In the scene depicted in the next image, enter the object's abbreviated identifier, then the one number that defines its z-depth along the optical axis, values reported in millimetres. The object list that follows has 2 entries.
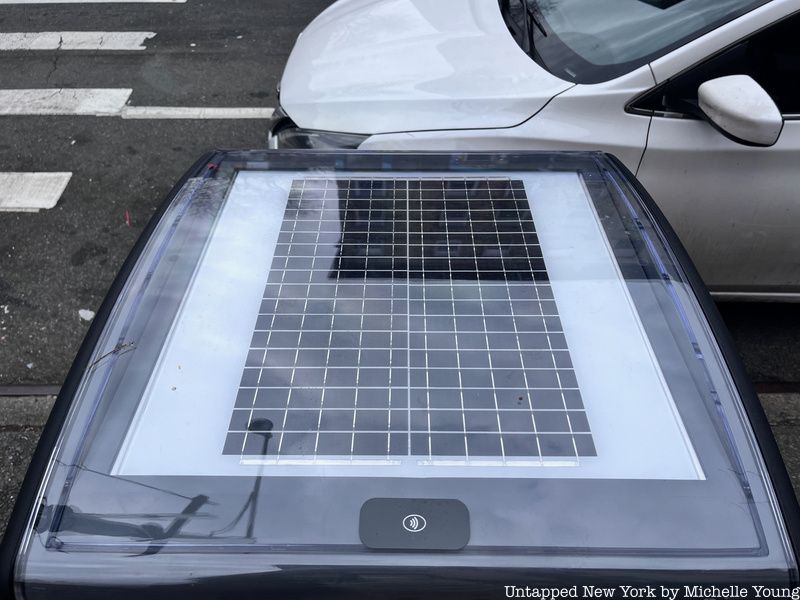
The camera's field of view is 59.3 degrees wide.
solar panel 1216
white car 2701
